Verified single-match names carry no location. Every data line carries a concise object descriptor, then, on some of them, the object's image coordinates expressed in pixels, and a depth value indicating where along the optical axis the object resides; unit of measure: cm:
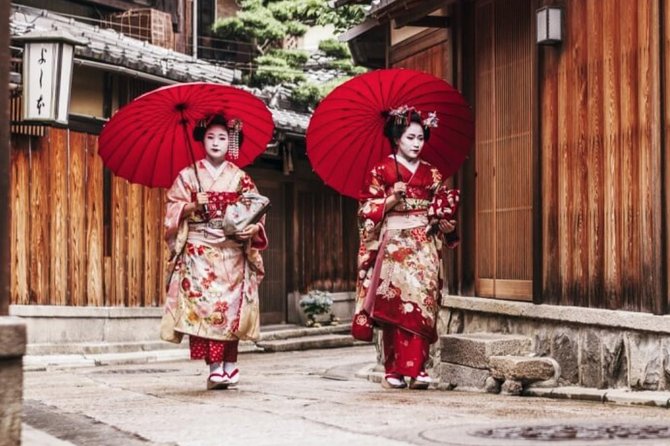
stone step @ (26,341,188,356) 1684
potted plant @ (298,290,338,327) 2302
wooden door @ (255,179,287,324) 2331
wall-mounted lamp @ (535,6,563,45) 1048
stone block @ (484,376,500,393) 1032
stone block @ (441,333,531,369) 1048
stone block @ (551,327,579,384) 1016
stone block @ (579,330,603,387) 980
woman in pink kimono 1071
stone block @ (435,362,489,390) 1058
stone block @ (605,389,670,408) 865
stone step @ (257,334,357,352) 1998
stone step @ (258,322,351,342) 2092
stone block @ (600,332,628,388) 948
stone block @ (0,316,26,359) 573
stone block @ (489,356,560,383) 1003
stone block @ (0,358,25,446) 571
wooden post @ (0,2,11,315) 595
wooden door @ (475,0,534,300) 1127
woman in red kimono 1073
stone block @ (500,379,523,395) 1009
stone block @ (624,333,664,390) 905
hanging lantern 1527
